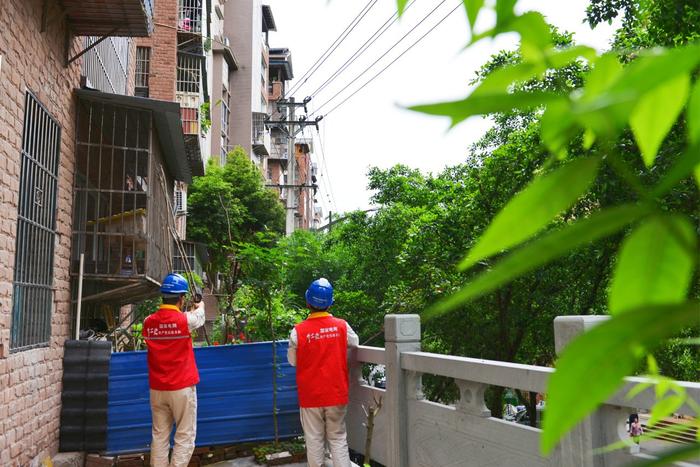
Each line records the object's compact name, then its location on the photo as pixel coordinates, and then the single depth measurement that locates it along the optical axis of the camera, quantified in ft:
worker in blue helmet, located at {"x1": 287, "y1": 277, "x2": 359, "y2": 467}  20.44
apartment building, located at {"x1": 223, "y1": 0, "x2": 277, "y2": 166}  138.41
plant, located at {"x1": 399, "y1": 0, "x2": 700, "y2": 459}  1.08
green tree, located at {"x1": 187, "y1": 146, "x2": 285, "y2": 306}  97.66
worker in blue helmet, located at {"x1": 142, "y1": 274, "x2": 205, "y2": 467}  21.48
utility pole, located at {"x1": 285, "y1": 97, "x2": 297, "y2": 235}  94.84
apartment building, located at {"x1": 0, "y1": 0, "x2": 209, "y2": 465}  18.34
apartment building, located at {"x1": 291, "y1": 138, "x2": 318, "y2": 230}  200.99
